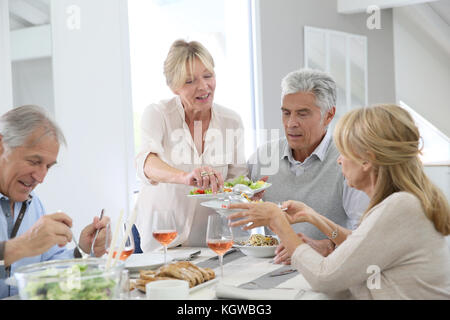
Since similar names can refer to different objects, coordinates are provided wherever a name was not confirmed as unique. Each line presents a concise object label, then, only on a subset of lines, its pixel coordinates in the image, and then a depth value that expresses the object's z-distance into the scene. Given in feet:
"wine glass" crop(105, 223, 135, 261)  5.14
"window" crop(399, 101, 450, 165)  25.61
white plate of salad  7.20
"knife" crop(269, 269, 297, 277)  5.56
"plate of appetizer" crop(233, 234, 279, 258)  6.48
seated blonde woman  4.51
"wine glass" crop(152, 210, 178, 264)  5.80
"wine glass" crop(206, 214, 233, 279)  5.36
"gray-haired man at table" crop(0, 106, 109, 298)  5.85
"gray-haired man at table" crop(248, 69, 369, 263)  7.93
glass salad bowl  3.66
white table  4.85
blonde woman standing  8.38
